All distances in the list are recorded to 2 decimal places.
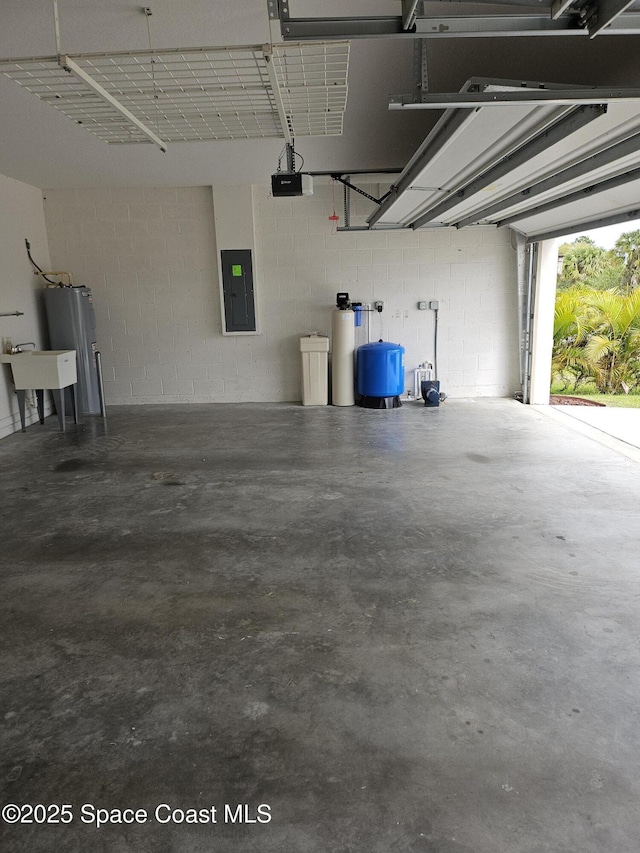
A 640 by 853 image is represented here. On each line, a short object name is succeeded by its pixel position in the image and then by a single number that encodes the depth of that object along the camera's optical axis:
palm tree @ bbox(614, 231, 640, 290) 13.25
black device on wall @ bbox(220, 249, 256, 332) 7.85
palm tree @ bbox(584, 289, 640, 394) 9.39
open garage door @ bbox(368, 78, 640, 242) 2.70
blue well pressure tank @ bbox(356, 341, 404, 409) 7.47
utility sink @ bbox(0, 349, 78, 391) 6.56
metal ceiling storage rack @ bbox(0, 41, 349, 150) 2.82
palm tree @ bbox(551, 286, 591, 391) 9.33
